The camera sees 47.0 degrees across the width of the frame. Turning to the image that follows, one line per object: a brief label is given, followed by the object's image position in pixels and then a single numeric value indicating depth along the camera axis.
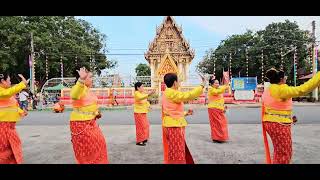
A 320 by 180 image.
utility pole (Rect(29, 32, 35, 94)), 18.31
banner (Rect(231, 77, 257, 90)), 20.56
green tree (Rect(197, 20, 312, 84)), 21.94
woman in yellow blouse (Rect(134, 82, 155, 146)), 7.41
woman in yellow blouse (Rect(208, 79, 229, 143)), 7.52
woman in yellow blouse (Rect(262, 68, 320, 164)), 4.39
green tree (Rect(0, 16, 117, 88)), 21.31
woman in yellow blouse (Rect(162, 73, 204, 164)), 4.63
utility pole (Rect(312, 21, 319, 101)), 19.33
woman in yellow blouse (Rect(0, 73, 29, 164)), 5.04
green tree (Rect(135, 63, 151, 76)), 57.34
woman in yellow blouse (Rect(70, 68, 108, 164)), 4.45
